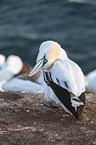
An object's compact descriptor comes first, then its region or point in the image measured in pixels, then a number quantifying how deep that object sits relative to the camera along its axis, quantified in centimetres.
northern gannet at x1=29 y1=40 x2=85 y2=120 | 675
